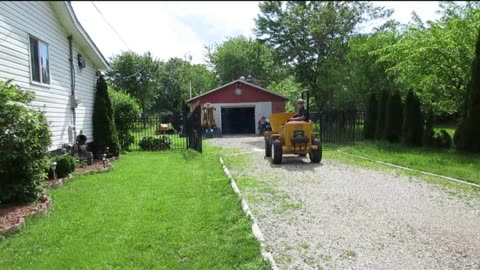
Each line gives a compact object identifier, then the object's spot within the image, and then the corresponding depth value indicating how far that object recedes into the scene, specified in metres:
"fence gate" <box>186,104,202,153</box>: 14.80
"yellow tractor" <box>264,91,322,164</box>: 10.65
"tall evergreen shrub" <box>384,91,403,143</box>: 14.91
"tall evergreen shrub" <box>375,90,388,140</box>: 15.69
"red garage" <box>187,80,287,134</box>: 28.05
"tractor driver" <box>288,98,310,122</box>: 10.97
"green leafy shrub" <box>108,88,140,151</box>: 15.34
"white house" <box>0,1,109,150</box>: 7.98
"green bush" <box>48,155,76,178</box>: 8.45
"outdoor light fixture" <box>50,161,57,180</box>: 7.75
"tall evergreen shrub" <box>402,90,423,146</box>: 13.71
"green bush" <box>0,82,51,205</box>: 5.63
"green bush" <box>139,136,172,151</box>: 16.12
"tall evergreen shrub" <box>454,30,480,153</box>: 11.08
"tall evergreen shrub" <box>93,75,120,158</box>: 12.71
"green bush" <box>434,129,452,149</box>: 13.10
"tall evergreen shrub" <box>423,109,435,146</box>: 13.38
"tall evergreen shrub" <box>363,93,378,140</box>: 16.55
